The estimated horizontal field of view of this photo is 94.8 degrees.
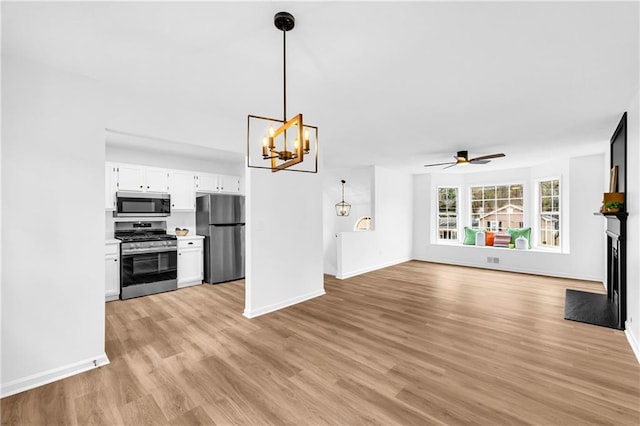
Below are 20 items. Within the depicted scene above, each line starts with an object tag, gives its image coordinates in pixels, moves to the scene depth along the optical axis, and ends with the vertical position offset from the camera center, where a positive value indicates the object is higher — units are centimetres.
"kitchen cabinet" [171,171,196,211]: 545 +40
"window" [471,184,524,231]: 720 +17
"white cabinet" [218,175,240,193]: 604 +61
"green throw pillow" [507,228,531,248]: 682 -45
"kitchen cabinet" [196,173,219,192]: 574 +60
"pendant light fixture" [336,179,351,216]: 860 +15
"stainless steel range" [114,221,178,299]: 458 -78
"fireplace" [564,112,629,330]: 333 -87
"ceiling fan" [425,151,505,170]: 520 +97
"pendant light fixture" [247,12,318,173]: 179 +52
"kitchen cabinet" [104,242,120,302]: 445 -89
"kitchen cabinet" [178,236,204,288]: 526 -88
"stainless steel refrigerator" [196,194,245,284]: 546 -40
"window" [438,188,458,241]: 805 -1
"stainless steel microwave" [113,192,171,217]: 483 +13
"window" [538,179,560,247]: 642 +2
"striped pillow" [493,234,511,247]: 704 -64
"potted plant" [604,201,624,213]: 329 +9
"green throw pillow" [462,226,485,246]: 756 -57
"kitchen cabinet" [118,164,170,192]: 486 +58
